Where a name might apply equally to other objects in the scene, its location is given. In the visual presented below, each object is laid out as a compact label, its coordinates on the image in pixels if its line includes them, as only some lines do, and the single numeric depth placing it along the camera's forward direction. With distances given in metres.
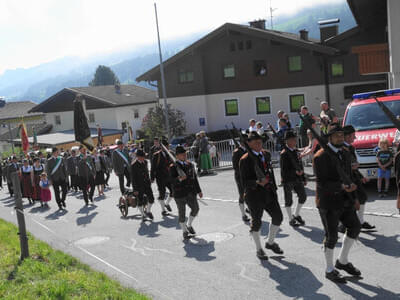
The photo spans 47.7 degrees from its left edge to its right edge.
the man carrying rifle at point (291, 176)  8.93
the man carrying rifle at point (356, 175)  7.69
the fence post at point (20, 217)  8.52
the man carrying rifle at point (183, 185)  9.24
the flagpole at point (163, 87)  32.89
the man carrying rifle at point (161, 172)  11.97
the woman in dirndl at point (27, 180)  18.36
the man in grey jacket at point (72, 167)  19.00
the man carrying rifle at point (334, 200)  6.11
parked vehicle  11.06
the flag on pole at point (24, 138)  27.00
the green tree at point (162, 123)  37.50
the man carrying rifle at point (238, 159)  9.97
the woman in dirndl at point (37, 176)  17.56
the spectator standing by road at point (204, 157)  19.36
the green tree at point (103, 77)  146.12
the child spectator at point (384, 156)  10.50
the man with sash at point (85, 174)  15.56
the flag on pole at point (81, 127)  20.12
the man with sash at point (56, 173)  15.60
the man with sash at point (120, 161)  15.20
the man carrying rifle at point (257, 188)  7.28
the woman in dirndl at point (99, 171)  17.84
